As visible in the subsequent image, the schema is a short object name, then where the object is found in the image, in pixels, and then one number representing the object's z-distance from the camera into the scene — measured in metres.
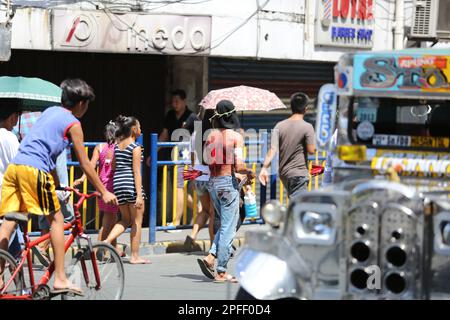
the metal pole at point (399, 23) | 20.88
